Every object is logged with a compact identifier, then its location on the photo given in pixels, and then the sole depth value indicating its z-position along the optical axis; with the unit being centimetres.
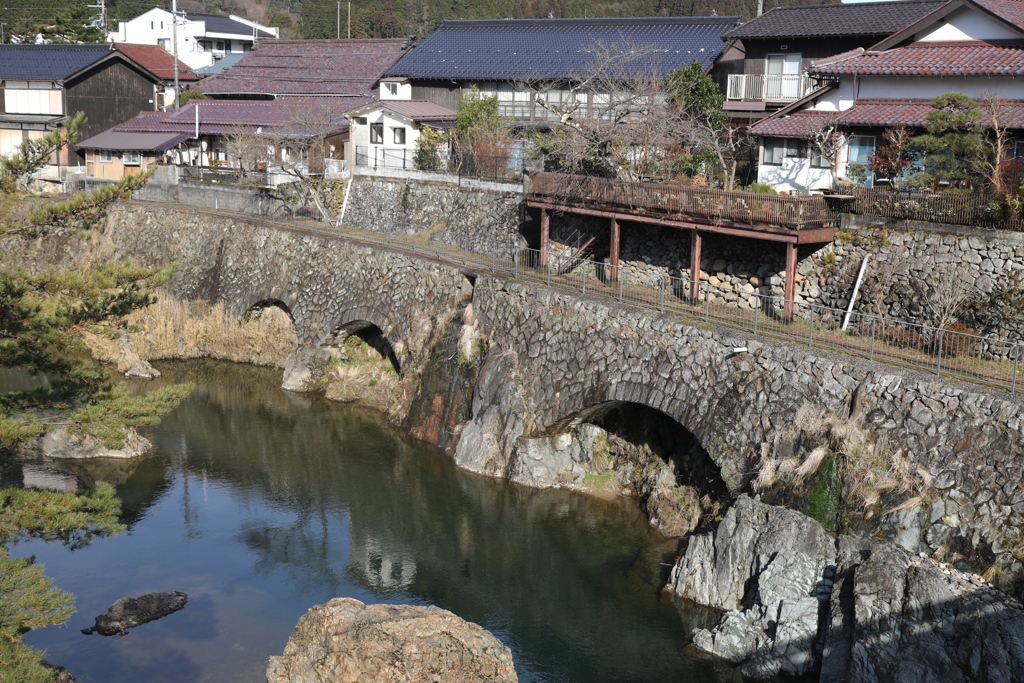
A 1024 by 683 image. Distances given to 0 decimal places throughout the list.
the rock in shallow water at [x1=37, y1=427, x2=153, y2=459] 2764
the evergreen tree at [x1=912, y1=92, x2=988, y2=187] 2492
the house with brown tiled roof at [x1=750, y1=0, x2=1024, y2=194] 2695
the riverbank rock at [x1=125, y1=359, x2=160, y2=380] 3391
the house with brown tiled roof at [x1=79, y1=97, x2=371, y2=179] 4822
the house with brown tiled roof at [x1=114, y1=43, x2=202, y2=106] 6016
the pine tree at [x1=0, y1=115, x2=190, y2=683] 1566
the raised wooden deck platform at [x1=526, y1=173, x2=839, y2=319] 2491
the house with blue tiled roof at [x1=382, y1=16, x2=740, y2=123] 4312
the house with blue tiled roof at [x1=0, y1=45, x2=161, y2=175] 5475
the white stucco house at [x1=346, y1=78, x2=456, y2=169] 4450
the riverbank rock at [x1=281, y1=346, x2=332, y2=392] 3334
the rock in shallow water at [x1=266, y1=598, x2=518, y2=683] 1544
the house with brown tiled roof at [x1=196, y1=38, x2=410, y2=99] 5534
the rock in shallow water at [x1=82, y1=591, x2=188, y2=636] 1931
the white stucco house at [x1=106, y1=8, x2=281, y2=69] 7262
